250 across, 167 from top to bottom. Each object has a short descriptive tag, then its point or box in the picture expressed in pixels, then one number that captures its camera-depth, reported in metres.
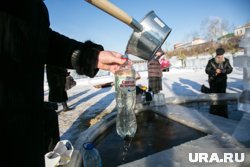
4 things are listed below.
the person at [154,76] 4.82
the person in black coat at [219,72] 3.97
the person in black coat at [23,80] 0.63
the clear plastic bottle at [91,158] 1.38
